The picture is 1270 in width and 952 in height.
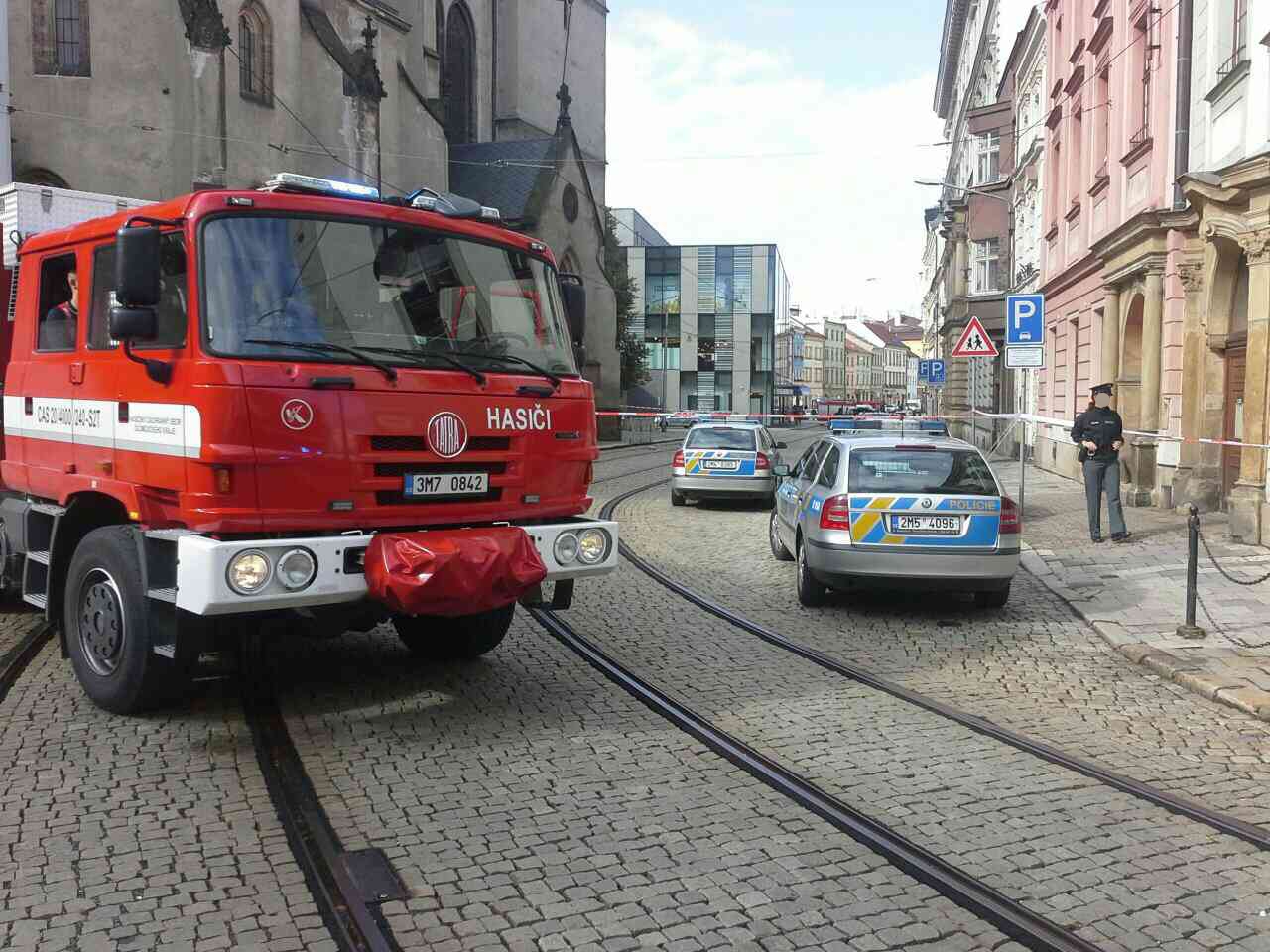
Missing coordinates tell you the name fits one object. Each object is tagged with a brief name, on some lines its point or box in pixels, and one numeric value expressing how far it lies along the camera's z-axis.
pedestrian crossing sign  17.70
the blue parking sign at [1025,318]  15.58
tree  60.53
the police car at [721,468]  18.67
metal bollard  8.40
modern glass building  83.00
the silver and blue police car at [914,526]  9.22
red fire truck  5.34
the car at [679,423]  70.56
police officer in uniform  13.59
